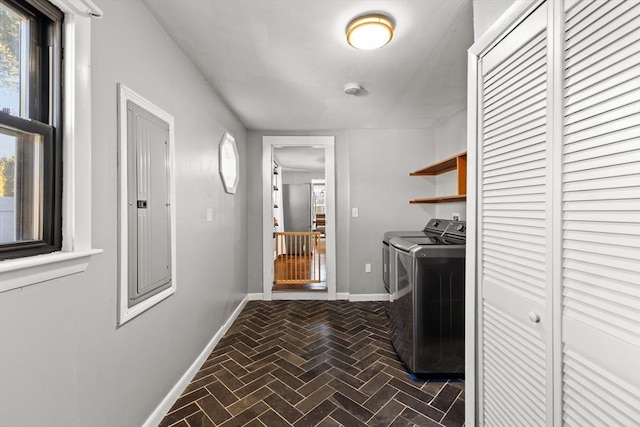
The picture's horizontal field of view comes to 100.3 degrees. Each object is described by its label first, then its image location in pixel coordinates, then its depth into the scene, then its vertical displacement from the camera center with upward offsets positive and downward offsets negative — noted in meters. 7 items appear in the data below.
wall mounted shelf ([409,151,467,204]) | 2.46 +0.49
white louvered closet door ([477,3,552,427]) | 0.96 -0.08
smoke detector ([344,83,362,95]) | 2.29 +1.07
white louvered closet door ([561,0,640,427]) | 0.69 -0.01
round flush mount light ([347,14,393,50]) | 1.47 +1.03
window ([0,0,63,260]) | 0.84 +0.27
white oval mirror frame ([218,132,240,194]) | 2.59 +0.50
